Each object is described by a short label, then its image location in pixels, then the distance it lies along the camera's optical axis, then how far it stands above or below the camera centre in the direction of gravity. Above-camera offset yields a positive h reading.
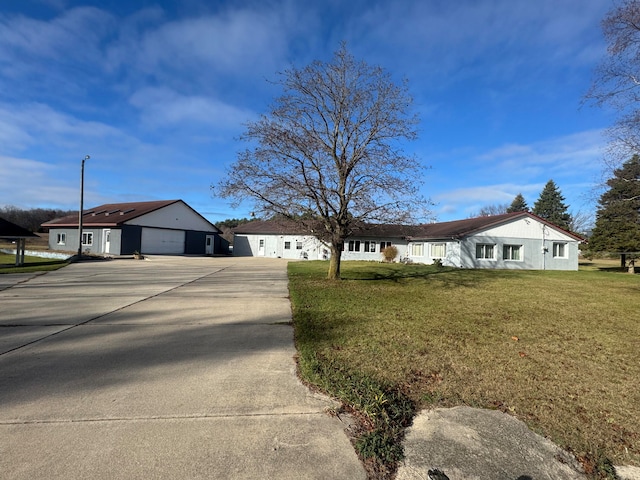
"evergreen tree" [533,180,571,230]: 60.66 +8.94
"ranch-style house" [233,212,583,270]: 27.09 +0.88
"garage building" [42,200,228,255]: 31.06 +1.39
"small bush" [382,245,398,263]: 32.59 -0.09
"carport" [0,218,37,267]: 19.59 +0.37
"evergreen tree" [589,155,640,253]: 26.42 +1.97
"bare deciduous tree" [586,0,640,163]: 10.30 +7.10
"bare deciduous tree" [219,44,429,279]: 12.52 +2.55
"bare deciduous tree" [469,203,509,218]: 75.15 +9.71
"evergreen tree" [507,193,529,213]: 68.12 +10.20
